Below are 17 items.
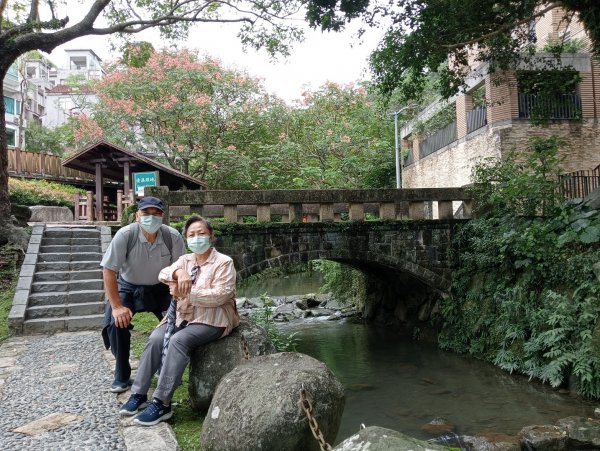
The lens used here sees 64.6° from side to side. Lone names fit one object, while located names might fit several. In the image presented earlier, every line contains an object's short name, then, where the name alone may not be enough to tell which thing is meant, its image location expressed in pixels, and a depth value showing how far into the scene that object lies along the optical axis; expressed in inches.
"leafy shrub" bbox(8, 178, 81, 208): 740.0
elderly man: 172.2
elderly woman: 151.0
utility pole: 832.9
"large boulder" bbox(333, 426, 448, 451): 98.6
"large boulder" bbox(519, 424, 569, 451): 250.7
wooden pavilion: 656.4
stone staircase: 333.3
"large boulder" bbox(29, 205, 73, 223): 708.7
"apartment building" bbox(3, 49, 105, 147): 1275.8
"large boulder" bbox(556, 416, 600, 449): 254.1
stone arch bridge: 408.5
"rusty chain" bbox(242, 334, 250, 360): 159.2
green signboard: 539.8
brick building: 626.8
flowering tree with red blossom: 870.4
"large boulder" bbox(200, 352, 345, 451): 119.7
